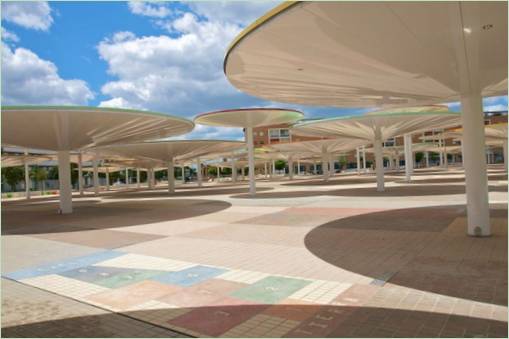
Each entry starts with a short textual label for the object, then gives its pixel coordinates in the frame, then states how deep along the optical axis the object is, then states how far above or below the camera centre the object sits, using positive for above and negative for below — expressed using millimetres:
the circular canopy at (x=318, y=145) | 46094 +2796
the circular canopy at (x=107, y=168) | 72125 +2203
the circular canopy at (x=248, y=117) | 28703 +3994
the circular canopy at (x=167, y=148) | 37656 +2759
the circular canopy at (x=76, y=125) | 17828 +2722
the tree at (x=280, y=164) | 119169 +1891
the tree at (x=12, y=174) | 77062 +1930
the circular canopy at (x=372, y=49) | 6609 +2331
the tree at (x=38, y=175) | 80875 +1682
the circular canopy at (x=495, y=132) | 37844 +2815
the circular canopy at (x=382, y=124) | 25953 +2870
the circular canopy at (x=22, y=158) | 47125 +2948
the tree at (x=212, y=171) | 129925 +1049
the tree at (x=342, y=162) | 117438 +1552
